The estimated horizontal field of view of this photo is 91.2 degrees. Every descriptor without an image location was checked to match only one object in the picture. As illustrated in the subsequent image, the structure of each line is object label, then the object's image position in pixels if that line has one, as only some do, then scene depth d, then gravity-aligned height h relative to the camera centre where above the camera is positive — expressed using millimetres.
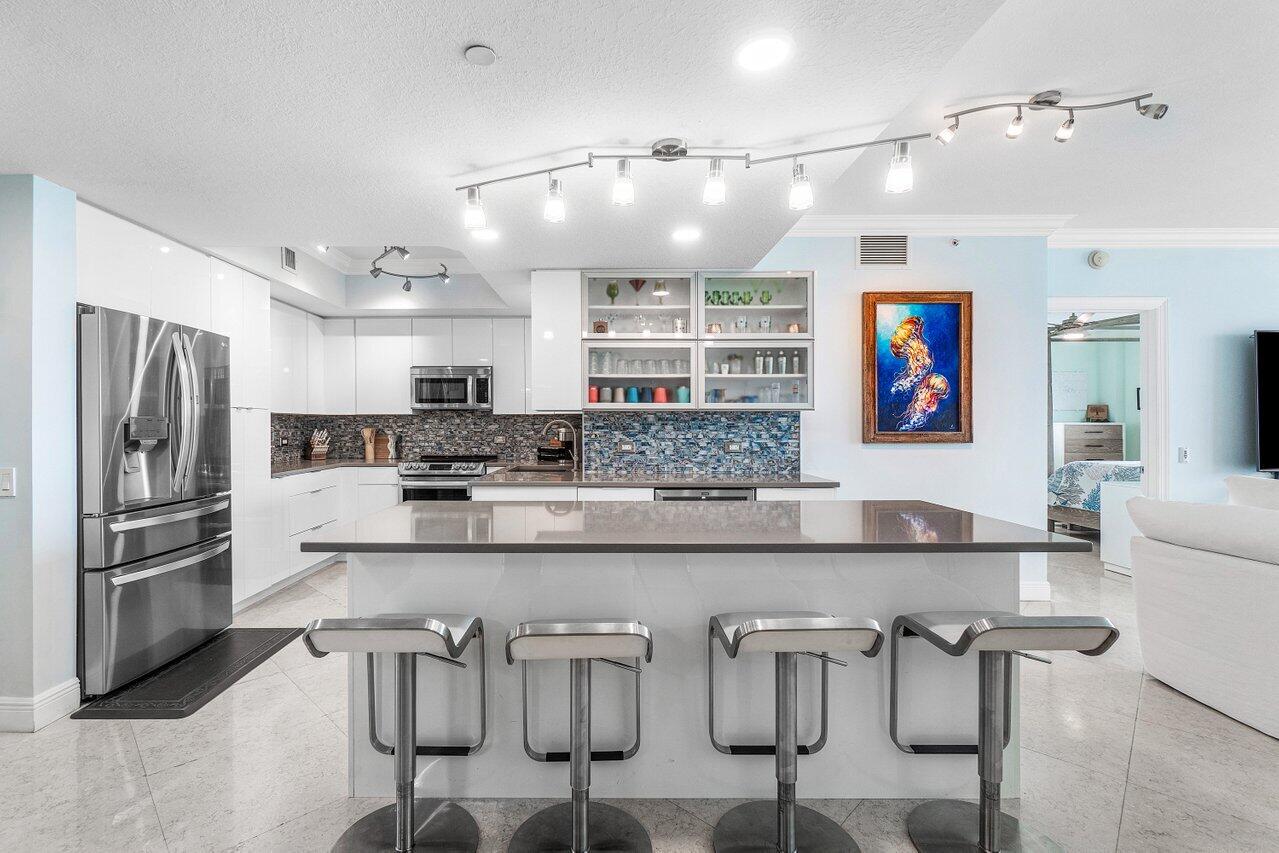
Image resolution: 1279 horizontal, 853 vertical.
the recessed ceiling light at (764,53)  1710 +1063
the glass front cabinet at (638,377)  4387 +381
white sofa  2545 -776
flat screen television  4707 +178
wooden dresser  9250 -236
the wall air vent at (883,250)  4406 +1260
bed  6535 -646
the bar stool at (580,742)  1694 -923
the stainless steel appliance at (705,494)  4105 -422
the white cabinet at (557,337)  4320 +654
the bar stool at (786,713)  1696 -855
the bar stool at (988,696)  1714 -819
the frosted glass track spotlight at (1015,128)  2876 +1396
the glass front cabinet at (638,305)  4352 +893
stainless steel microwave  5688 +396
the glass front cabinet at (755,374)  4332 +387
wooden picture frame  4391 +424
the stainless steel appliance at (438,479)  5277 -401
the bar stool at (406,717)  1708 -851
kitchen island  2172 -864
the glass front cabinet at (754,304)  4383 +889
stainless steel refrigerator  2842 -290
